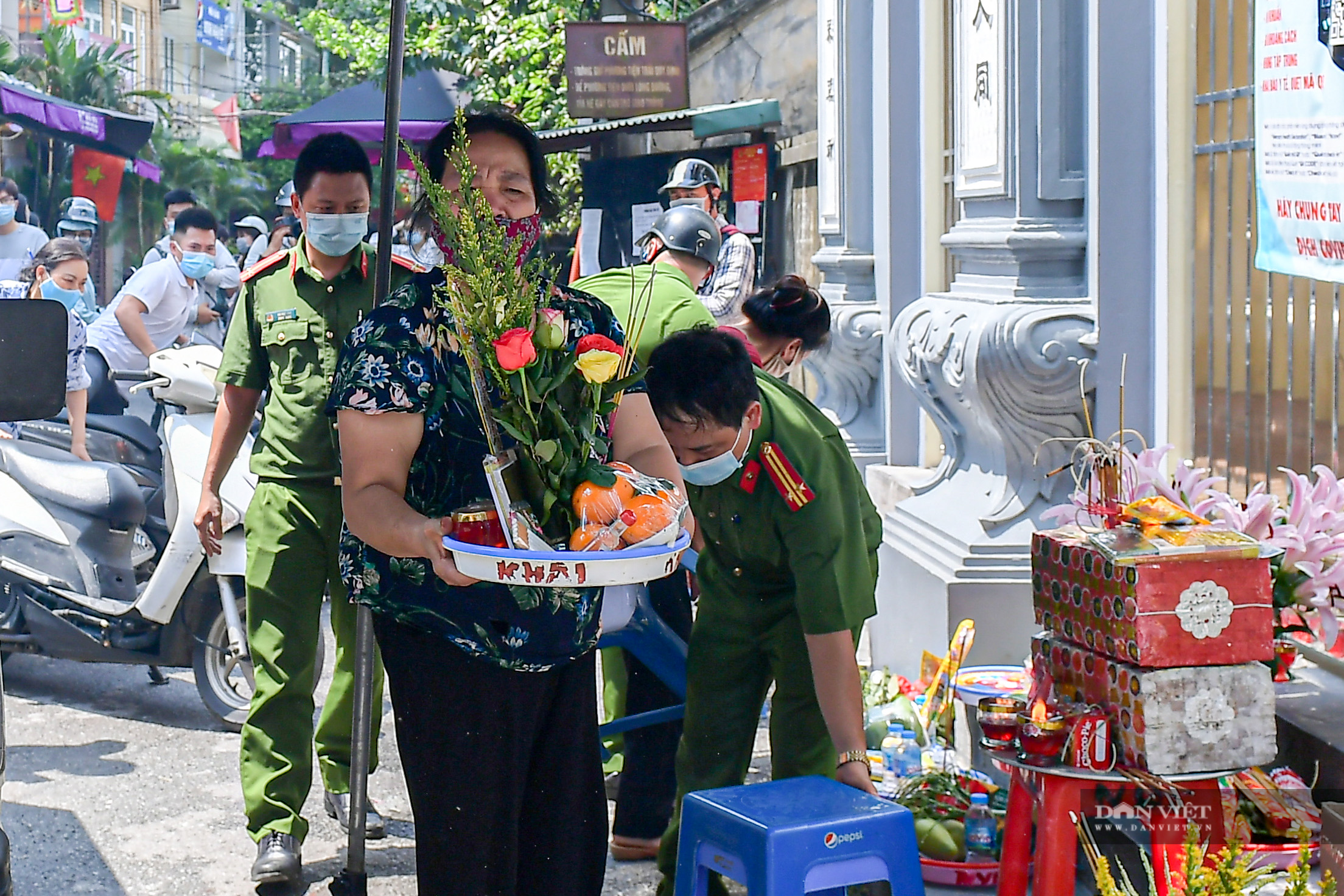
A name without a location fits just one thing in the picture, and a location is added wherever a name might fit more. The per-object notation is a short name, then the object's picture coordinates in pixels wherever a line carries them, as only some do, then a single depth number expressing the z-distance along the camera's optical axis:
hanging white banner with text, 3.56
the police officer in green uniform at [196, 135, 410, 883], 4.26
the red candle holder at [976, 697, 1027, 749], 3.13
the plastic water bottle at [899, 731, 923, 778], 4.40
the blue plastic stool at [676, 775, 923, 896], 2.80
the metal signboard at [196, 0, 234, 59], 49.38
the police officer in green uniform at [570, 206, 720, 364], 4.16
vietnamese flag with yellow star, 22.67
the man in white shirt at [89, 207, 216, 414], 8.87
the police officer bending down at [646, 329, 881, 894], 3.10
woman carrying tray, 2.62
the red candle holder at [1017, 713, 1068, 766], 3.05
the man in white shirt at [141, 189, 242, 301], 11.13
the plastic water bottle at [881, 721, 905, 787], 4.38
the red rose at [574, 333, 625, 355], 2.51
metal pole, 3.35
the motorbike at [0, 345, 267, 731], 5.64
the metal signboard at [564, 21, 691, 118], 12.64
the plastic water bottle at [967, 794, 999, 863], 3.95
